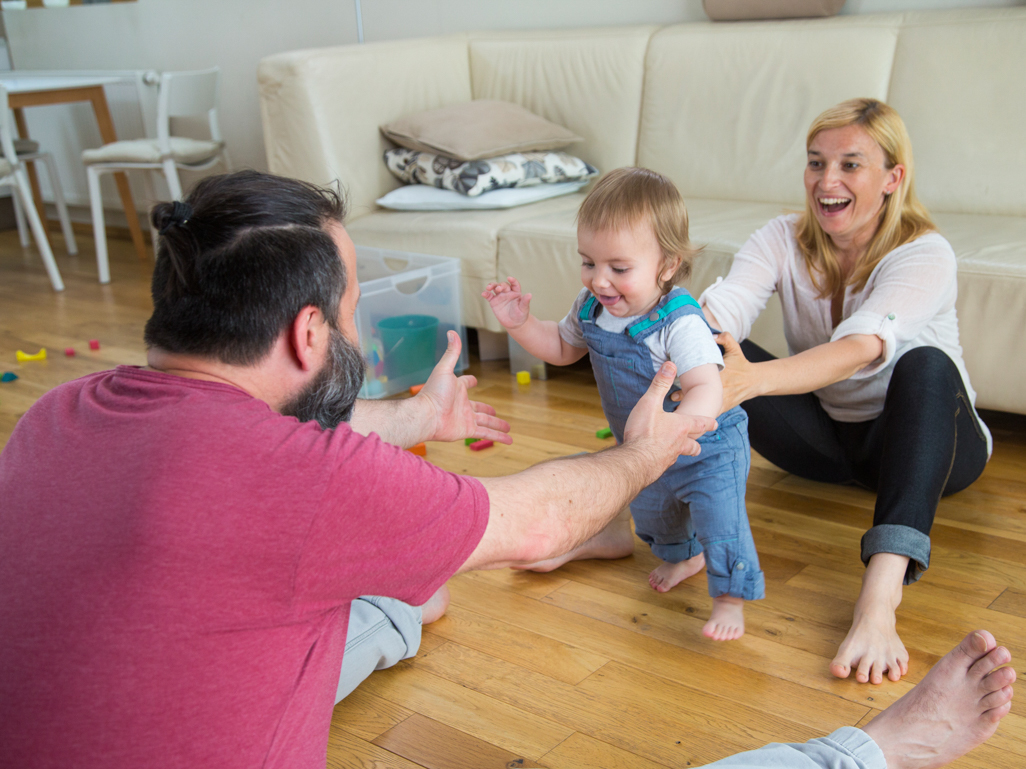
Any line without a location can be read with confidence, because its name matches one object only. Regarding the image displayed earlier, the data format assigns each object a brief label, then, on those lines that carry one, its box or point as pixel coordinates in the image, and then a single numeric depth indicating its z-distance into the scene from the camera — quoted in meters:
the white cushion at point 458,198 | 2.81
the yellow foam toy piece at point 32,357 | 3.12
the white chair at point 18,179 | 3.81
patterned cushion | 2.81
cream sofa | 2.22
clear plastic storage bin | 2.62
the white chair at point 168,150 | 3.91
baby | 1.38
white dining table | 3.95
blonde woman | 1.43
